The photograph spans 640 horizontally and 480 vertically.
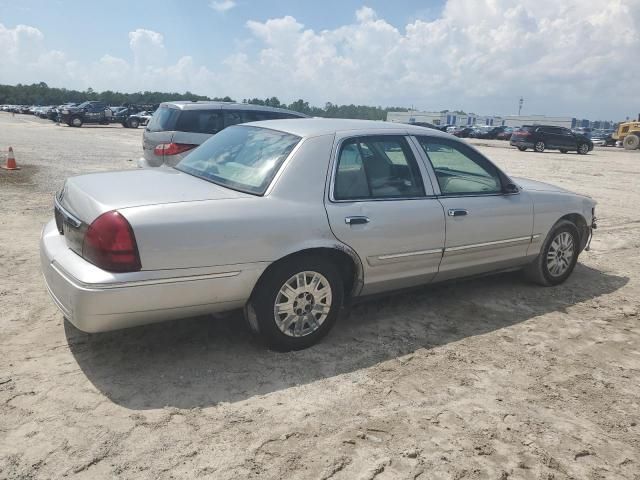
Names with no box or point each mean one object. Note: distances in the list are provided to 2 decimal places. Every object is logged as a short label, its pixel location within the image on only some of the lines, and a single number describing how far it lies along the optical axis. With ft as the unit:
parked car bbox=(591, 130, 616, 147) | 155.33
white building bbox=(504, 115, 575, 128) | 289.33
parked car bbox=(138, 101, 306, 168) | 29.09
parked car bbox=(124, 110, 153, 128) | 131.23
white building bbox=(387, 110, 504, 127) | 328.29
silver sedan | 10.37
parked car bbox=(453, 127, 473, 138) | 168.66
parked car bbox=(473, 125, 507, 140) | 165.27
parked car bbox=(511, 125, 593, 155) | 98.27
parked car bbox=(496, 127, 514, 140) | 162.71
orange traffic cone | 40.79
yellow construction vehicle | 125.18
